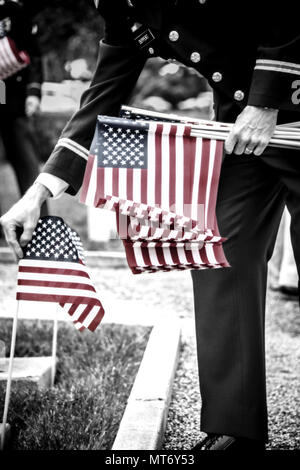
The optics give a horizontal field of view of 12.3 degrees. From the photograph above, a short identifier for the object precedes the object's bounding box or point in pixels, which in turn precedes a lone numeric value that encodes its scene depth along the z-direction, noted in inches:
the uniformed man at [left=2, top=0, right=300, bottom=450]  126.5
